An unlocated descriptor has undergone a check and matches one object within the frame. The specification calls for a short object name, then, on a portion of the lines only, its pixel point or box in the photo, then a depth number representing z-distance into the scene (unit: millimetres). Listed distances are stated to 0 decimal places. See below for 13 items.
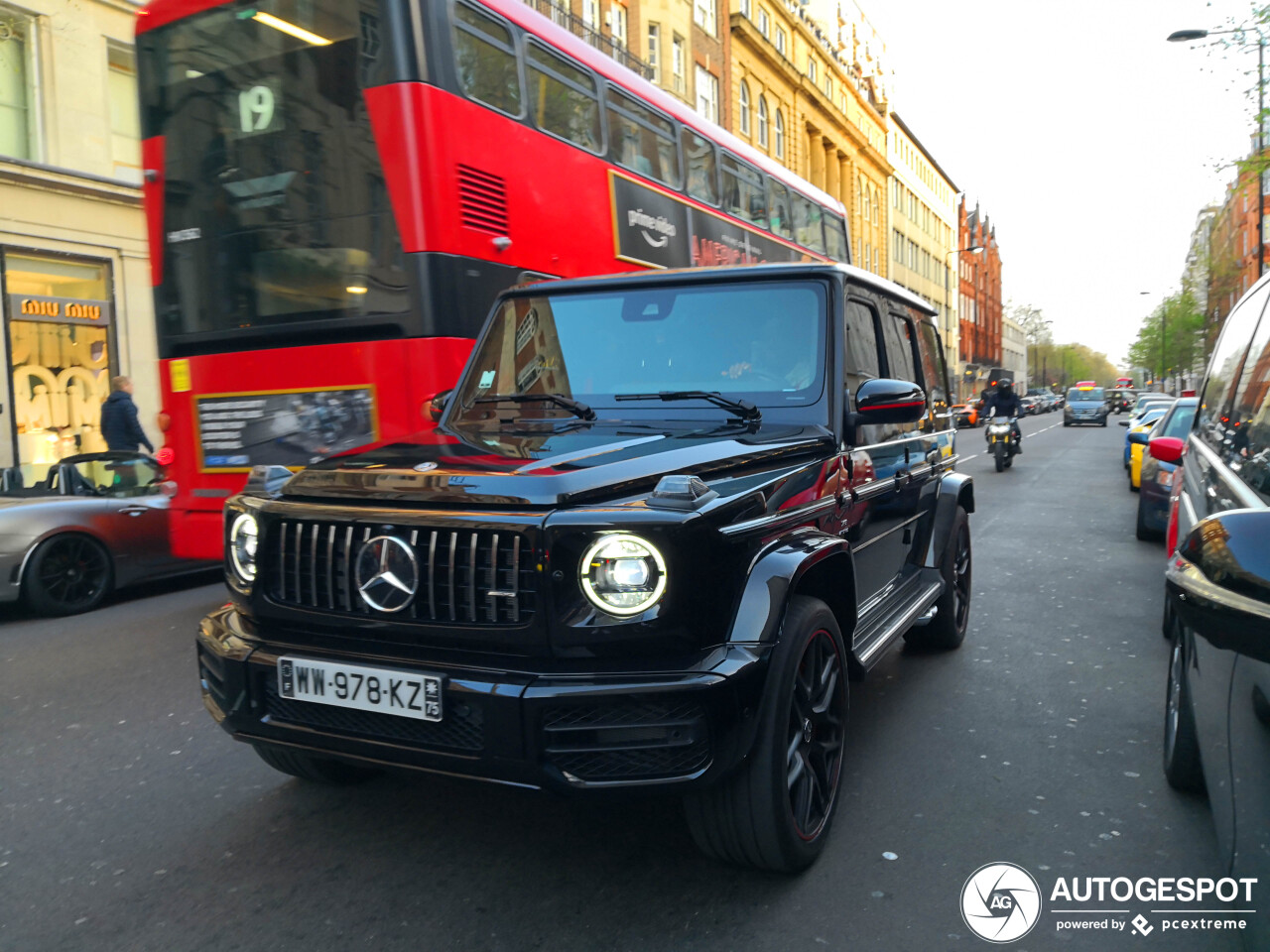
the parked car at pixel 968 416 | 45500
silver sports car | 7375
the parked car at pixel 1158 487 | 9898
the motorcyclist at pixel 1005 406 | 19614
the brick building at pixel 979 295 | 101625
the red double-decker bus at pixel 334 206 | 6293
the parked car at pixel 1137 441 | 13696
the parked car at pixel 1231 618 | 1452
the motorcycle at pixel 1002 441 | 19594
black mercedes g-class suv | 2543
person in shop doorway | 11859
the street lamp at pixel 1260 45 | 22672
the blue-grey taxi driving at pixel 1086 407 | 48094
